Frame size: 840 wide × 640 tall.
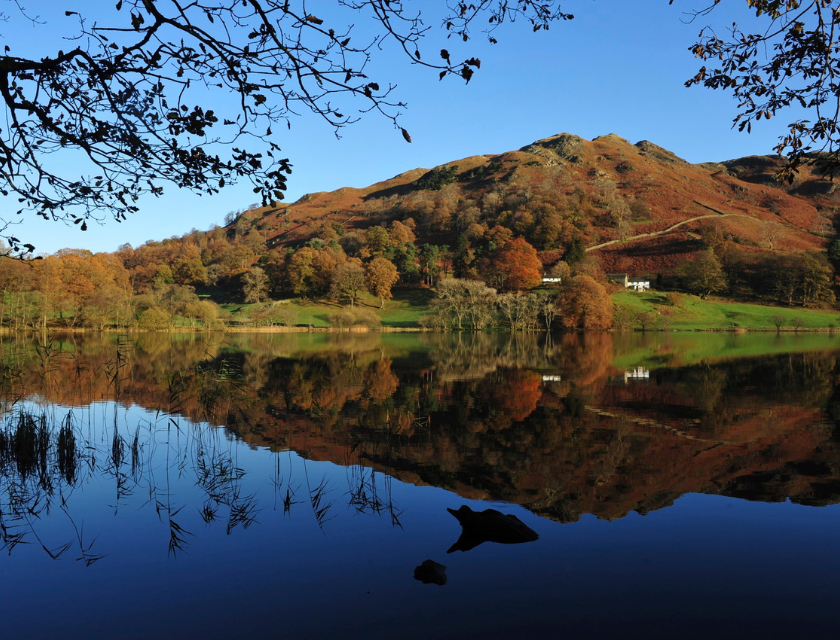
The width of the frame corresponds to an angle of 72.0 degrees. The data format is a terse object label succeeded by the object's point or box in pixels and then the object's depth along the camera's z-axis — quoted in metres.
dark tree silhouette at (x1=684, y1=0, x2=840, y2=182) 6.77
